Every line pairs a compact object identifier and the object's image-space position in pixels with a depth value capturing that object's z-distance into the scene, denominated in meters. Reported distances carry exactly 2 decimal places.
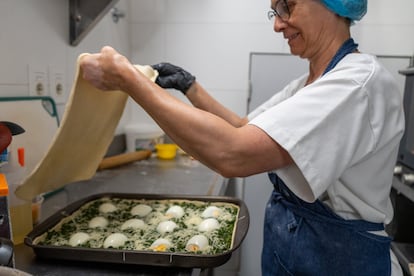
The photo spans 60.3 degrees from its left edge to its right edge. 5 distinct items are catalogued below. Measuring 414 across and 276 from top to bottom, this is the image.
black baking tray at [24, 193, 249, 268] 0.73
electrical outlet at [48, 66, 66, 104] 1.33
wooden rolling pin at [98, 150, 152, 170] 1.69
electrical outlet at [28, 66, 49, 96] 1.21
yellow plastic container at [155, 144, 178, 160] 2.03
